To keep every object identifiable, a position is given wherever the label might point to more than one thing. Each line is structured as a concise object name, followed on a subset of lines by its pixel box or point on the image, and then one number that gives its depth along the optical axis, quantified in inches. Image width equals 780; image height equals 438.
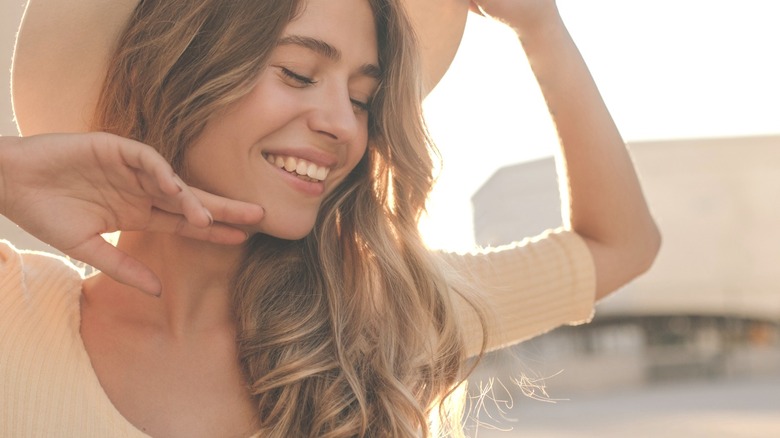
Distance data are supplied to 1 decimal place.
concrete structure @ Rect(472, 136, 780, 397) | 947.3
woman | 49.2
